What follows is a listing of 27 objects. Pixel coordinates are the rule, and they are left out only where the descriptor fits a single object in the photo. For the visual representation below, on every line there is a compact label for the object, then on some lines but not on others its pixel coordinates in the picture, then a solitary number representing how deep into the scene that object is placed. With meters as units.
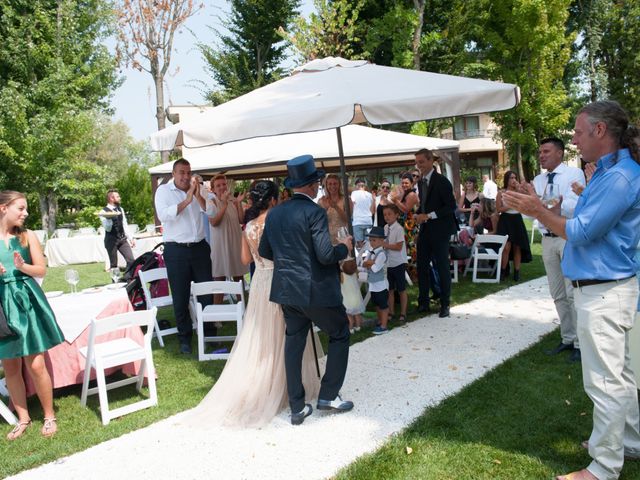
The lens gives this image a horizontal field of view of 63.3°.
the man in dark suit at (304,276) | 3.72
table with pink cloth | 4.80
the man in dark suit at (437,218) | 6.60
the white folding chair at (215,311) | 5.71
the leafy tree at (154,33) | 17.89
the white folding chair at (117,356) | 4.27
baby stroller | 7.22
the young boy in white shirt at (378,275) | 6.22
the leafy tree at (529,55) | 23.98
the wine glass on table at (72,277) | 5.18
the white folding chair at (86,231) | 16.59
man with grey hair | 2.67
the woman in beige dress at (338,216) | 6.23
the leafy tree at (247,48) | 25.70
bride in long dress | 4.08
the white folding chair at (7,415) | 4.25
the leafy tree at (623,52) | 29.09
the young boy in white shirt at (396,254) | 6.63
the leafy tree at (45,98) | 18.62
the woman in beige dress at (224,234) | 7.47
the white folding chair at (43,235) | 18.46
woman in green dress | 3.97
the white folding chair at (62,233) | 16.52
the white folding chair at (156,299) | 6.51
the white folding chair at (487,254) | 9.02
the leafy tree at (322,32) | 18.25
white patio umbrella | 4.57
